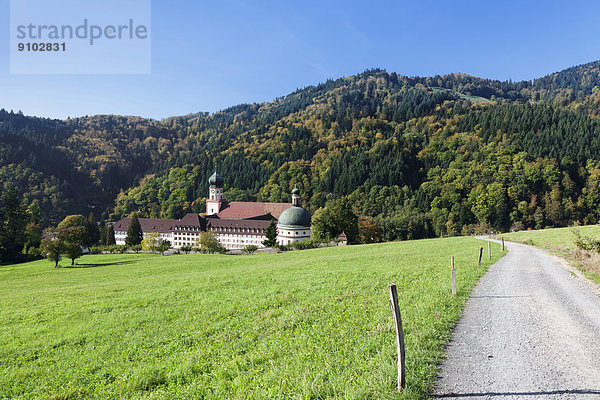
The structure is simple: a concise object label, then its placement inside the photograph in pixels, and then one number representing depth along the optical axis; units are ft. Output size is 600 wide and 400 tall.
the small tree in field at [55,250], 180.86
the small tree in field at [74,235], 184.75
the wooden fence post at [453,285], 43.45
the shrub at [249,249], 214.85
